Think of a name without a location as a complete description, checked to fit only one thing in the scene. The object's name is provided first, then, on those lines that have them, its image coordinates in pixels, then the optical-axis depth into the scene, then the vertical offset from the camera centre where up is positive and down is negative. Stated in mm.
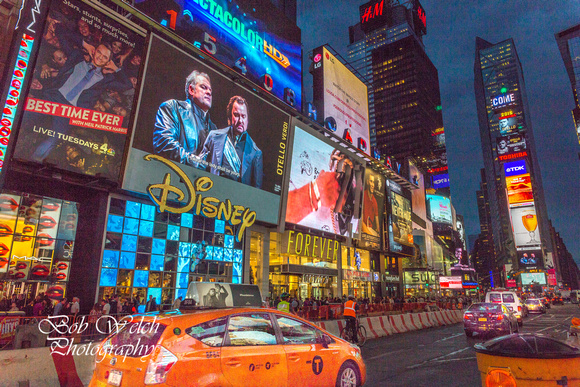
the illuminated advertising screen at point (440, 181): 108106 +31964
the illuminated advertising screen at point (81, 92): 15898 +8622
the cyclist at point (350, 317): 13172 -947
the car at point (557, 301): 70688 -1125
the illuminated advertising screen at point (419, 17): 140625 +102529
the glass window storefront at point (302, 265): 32125 +2137
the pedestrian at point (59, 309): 14830 -1080
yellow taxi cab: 4301 -847
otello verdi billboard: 20234 +9437
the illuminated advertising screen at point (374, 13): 139625 +104200
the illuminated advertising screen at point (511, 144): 109594 +44165
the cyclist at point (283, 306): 16344 -780
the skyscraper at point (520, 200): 104188 +25652
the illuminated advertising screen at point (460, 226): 125350 +23034
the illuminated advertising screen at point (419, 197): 66250 +17938
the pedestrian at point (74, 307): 15251 -994
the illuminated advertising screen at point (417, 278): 60406 +2190
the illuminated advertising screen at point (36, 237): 17453 +2164
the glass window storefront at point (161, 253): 20438 +1969
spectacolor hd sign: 24219 +18601
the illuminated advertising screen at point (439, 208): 87838 +19779
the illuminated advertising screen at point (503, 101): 147875 +75098
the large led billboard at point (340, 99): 37250 +20074
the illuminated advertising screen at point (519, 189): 103562 +28948
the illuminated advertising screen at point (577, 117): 88838 +42126
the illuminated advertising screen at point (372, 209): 42281 +9355
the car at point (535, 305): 35344 -1000
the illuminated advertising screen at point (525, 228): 104081 +18911
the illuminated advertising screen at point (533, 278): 110562 +4802
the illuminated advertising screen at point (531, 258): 108625 +10512
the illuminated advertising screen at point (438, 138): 121338 +52303
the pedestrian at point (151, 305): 20581 -1142
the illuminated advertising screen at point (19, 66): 13094 +7967
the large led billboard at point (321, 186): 30969 +9310
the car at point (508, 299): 19878 -275
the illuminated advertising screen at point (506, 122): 144250 +65383
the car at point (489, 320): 14109 -1004
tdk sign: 105625 +35404
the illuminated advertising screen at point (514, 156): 106812 +39516
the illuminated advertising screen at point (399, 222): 48438 +9134
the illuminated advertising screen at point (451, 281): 53031 +1571
